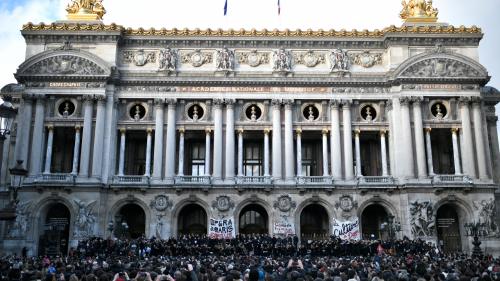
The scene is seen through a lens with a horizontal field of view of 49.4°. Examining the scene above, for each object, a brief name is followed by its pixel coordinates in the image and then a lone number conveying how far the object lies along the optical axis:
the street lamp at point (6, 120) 22.89
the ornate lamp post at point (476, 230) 40.44
